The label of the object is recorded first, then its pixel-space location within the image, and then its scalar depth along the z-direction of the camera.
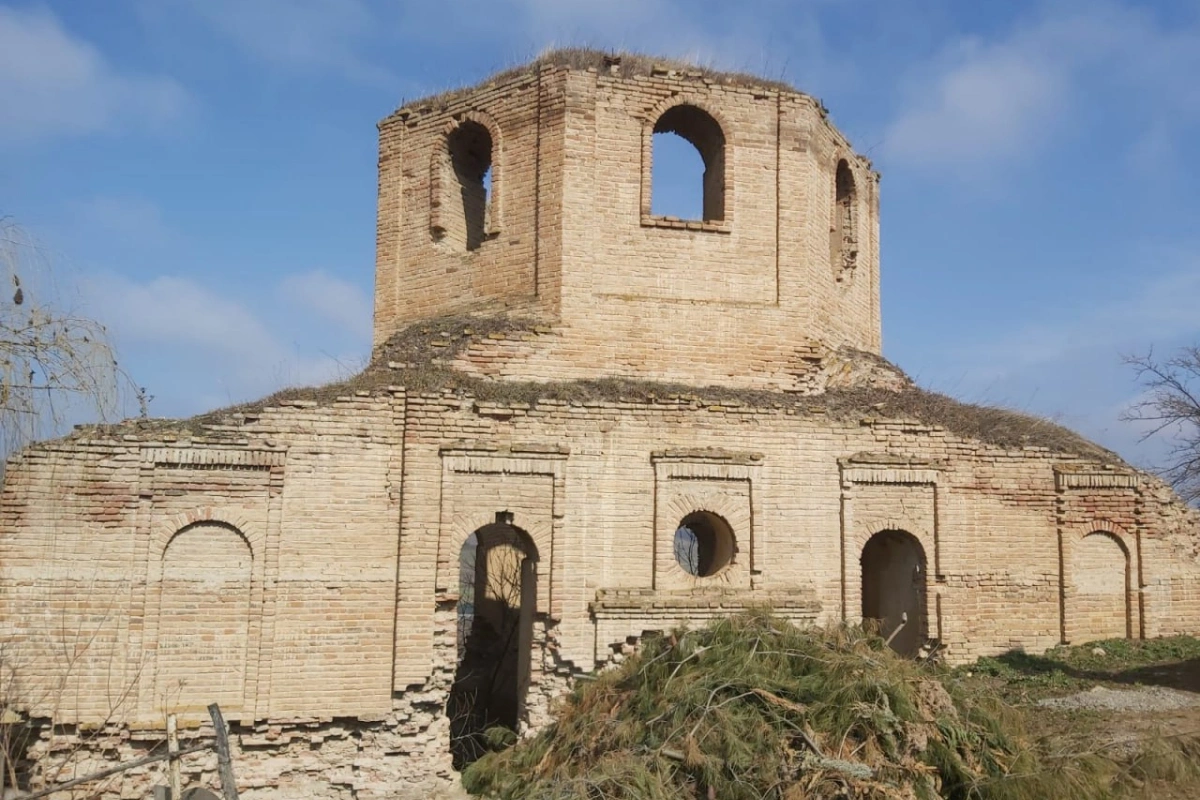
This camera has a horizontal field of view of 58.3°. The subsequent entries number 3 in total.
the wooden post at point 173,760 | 6.62
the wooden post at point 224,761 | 6.35
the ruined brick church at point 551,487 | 10.09
